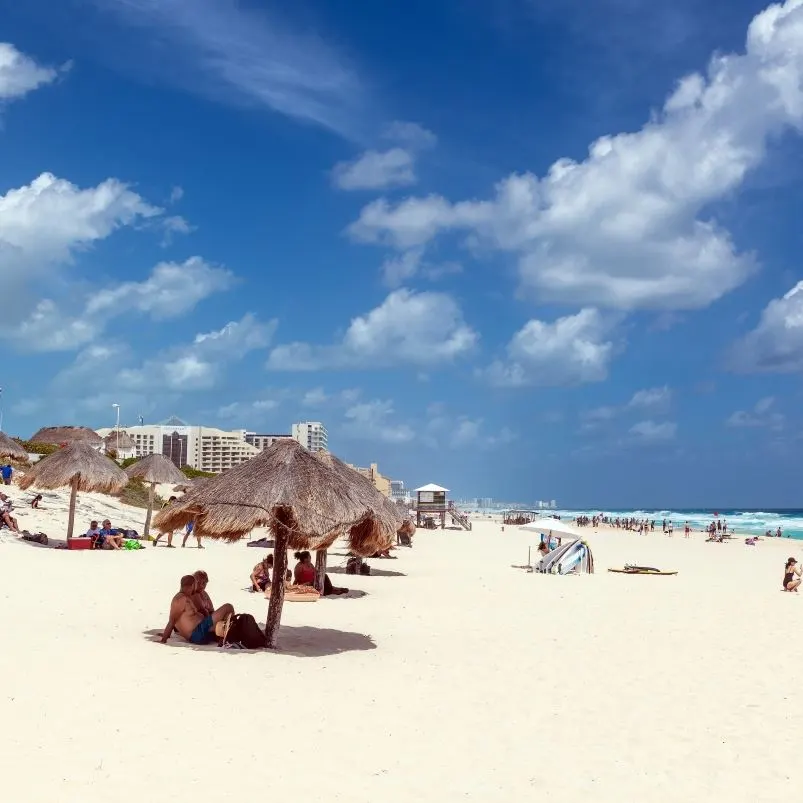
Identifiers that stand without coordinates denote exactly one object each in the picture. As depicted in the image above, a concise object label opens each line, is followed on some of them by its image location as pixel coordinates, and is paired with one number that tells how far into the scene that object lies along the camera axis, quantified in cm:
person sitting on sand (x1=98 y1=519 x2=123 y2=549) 1908
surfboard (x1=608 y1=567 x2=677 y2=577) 2114
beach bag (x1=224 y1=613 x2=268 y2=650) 915
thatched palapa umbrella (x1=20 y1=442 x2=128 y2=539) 1889
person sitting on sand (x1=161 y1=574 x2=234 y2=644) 917
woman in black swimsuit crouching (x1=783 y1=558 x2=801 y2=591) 1764
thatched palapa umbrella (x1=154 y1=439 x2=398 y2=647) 896
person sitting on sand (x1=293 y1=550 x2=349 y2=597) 1394
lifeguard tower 4956
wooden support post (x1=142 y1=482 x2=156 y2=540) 2324
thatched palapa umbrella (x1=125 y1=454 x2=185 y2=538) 2402
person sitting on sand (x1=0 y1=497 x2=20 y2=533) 1888
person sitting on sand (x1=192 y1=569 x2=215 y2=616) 948
